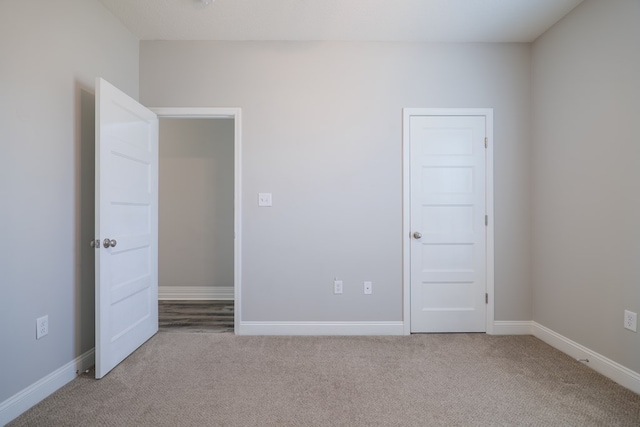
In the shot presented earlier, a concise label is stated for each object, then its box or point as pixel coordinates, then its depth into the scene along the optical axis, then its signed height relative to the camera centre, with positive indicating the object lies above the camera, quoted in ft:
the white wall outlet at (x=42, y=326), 5.73 -2.28
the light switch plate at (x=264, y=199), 8.96 +0.37
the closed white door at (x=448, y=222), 9.00 -0.31
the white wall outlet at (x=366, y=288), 9.01 -2.33
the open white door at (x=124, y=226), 6.40 -0.37
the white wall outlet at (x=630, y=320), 6.11 -2.26
